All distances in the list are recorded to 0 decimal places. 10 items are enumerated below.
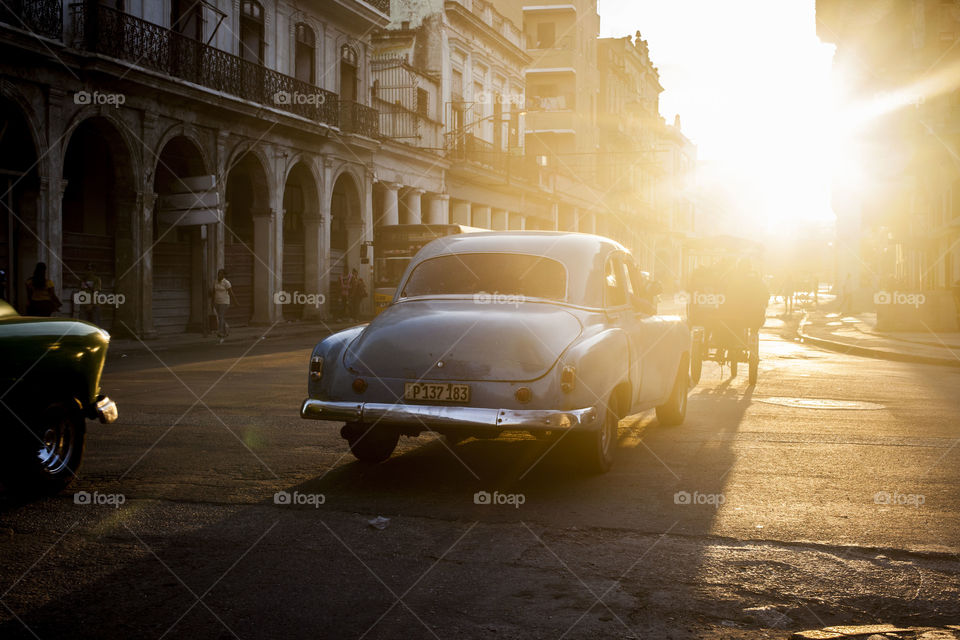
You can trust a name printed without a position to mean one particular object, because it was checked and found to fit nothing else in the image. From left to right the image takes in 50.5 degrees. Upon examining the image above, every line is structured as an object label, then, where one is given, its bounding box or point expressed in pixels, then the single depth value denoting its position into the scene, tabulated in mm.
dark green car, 5816
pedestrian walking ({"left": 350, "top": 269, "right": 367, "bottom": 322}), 32531
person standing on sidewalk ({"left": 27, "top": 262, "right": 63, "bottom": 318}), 18266
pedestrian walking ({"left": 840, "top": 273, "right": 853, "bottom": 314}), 44519
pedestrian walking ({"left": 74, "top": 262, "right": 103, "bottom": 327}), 21484
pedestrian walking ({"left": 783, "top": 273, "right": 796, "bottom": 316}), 41409
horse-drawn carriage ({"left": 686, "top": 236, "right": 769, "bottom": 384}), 14008
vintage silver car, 6332
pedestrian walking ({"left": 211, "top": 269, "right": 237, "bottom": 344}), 23703
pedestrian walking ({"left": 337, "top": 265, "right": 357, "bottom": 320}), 32344
